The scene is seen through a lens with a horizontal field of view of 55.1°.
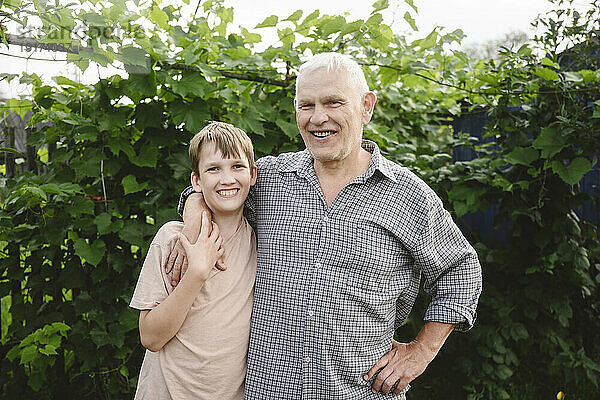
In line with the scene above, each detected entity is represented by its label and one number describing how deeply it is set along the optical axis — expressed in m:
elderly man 1.83
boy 1.71
